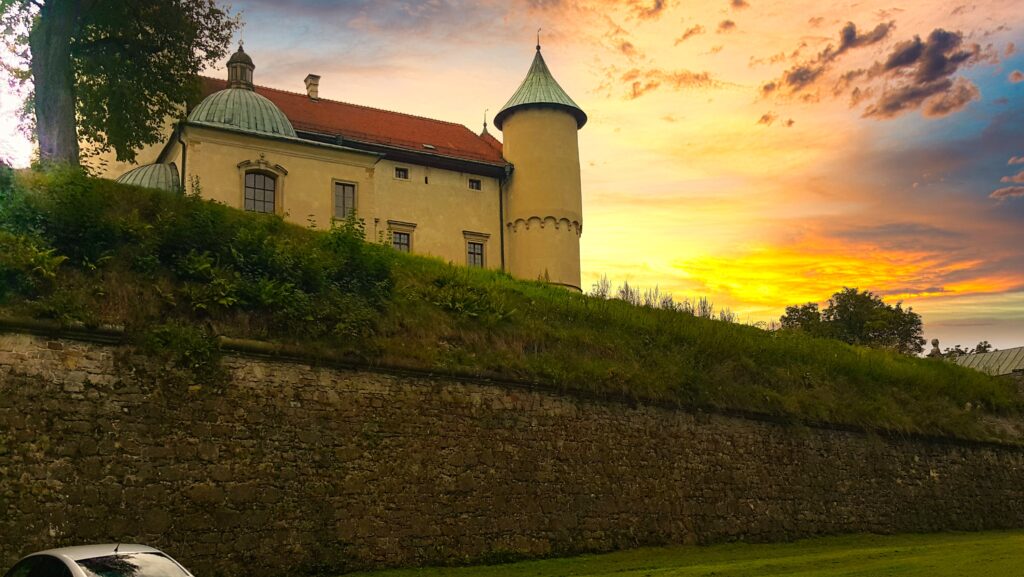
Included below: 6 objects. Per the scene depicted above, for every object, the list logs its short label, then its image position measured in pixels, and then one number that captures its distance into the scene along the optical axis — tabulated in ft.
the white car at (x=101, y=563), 34.01
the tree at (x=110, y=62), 85.71
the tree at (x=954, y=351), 217.15
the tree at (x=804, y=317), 214.69
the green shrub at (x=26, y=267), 50.52
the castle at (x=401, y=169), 117.21
